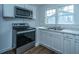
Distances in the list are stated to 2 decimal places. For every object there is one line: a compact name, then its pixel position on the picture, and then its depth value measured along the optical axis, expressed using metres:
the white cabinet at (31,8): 1.36
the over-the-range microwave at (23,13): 1.33
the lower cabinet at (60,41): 1.27
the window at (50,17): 1.37
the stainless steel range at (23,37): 1.34
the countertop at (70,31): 1.26
